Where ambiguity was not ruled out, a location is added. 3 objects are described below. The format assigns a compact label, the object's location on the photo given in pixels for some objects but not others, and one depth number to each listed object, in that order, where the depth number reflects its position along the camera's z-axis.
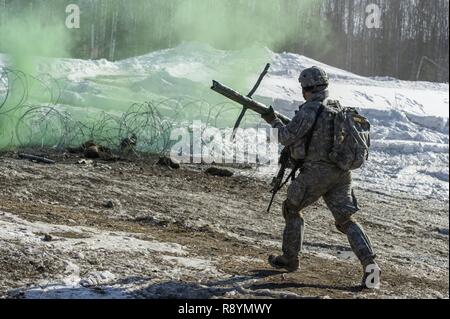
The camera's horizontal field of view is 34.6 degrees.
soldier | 5.79
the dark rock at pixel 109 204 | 8.77
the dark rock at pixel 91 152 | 12.53
